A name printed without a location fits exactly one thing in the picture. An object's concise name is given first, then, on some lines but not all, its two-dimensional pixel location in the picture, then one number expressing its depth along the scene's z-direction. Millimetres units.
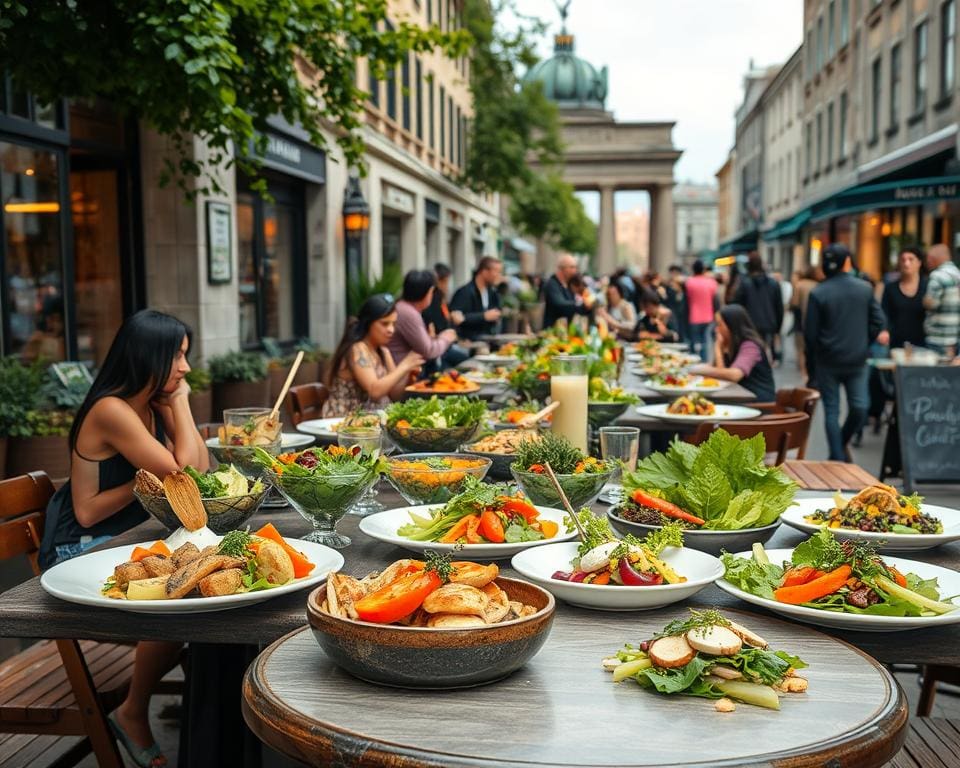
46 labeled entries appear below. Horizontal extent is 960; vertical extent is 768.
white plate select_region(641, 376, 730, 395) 6660
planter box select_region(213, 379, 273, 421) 10797
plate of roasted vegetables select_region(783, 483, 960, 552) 2754
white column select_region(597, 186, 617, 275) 60594
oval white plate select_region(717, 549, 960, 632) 2080
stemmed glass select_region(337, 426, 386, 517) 3150
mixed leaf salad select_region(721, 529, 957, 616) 2137
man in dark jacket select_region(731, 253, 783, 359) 16125
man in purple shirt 8508
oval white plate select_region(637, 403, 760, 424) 5457
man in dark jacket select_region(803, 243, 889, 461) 9438
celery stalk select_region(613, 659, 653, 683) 1801
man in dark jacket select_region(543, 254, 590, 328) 13188
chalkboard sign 7348
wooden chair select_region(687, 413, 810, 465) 4617
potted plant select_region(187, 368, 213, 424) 9648
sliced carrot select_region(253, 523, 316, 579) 2420
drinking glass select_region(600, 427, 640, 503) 3293
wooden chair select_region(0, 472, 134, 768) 3029
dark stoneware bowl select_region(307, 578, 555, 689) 1693
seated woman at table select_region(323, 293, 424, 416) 6293
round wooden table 1535
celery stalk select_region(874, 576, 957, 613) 2137
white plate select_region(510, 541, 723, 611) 2154
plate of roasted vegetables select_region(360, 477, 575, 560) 2615
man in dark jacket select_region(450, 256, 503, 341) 13227
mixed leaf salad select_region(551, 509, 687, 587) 2213
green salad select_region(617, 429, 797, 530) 2738
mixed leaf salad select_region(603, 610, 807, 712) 1728
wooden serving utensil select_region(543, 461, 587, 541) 2259
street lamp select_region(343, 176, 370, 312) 17656
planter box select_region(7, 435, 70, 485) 7039
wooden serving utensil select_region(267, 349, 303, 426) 3621
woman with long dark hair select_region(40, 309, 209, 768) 3686
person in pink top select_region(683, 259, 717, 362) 18969
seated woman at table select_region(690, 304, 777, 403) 7789
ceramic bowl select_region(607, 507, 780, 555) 2627
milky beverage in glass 4148
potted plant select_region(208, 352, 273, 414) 10805
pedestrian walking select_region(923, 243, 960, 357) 10961
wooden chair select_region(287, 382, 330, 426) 6180
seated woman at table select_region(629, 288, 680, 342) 15062
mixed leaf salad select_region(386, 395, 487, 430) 4055
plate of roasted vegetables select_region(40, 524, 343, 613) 2256
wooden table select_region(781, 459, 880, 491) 5545
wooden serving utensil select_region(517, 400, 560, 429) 3626
